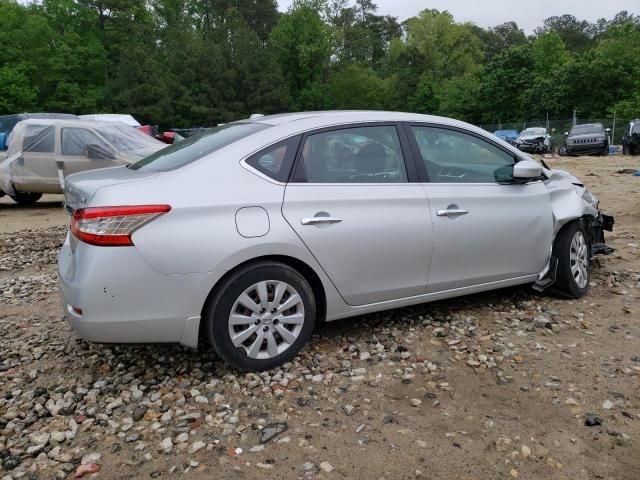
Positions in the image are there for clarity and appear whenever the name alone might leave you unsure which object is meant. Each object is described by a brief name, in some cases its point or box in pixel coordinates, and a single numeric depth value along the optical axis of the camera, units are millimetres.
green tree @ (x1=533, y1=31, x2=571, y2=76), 57125
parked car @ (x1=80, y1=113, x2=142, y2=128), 17266
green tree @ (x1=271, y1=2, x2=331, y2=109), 62125
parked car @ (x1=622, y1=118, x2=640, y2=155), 22594
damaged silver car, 3064
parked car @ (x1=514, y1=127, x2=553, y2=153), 27406
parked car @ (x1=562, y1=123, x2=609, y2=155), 24500
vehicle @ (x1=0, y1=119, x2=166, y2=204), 10352
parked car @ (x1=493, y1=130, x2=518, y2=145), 31186
